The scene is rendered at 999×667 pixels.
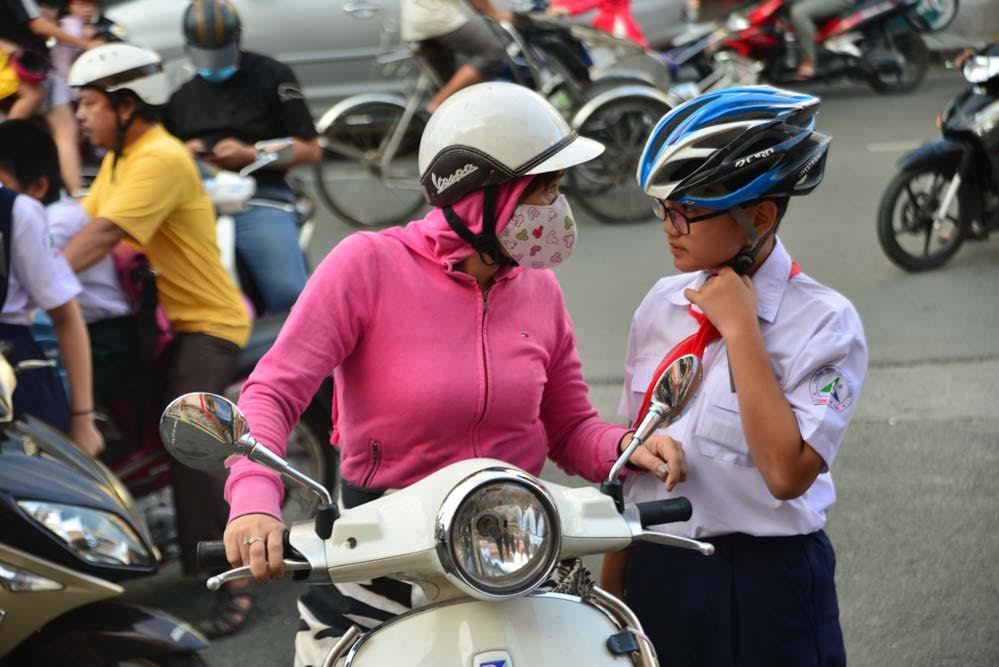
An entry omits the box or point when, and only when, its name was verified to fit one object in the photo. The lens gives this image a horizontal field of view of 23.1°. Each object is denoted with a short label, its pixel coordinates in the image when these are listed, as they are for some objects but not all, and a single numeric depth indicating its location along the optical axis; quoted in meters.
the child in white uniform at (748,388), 4.27
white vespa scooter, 3.40
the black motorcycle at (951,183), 13.92
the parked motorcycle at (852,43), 22.65
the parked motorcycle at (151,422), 7.93
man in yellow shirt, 7.78
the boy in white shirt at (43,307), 7.06
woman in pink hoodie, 4.33
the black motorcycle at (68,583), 5.34
